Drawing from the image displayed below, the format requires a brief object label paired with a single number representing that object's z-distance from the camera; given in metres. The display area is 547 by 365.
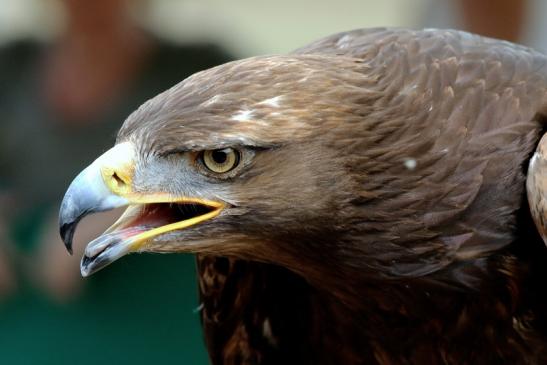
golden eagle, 4.49
